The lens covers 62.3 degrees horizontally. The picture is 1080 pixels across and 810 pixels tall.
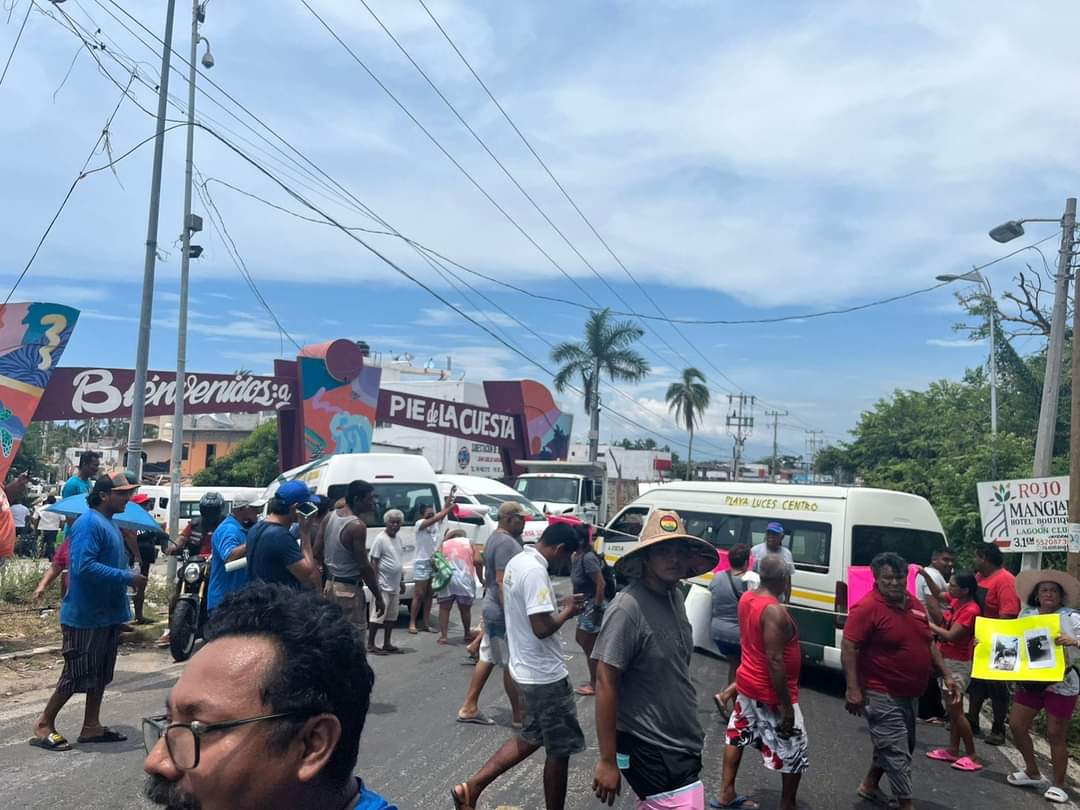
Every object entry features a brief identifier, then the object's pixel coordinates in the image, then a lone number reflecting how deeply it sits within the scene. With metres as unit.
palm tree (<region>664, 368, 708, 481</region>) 60.94
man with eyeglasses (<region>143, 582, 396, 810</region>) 1.54
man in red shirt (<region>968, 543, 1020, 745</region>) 7.34
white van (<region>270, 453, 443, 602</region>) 12.28
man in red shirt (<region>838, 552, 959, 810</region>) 5.23
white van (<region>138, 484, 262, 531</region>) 24.41
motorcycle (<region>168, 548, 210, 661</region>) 8.70
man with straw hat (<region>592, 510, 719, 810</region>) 3.68
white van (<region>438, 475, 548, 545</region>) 17.45
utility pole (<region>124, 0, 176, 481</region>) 13.41
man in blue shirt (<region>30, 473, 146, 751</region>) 5.88
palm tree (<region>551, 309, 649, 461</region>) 42.09
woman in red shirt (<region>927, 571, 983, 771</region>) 6.63
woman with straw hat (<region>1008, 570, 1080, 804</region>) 6.08
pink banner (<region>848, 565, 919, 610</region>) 9.03
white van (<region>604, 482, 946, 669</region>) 9.29
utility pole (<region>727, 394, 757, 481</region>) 76.42
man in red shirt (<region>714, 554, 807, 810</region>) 5.01
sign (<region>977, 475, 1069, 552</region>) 9.73
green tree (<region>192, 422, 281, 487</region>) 45.19
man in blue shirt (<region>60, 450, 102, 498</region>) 10.32
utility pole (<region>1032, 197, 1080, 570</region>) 13.30
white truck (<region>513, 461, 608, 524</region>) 22.17
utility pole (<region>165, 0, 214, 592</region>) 14.98
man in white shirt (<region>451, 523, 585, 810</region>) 4.87
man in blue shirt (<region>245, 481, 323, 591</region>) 5.94
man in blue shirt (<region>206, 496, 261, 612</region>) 6.85
